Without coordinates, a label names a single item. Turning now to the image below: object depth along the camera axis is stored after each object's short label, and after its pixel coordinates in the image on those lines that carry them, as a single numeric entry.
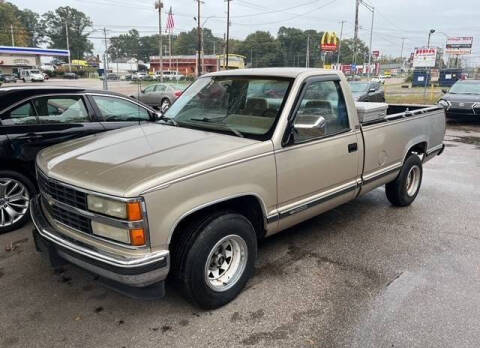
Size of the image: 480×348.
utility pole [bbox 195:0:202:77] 38.83
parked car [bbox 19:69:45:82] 55.22
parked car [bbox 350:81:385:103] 16.19
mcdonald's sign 45.12
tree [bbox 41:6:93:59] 122.94
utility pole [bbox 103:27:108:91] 16.75
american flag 36.72
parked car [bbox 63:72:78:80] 73.94
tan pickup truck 2.65
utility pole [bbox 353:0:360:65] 35.41
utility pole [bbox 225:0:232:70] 46.62
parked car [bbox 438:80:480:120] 13.77
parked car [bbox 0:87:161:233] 4.52
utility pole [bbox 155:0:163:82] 50.12
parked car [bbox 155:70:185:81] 72.11
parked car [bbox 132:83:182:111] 20.70
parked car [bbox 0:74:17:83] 52.47
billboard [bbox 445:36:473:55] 29.84
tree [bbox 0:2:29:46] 98.06
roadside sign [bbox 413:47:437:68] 23.91
